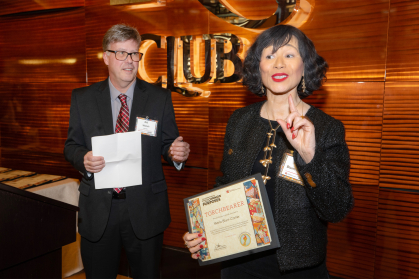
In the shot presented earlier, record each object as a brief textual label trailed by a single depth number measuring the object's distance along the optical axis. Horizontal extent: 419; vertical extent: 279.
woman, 1.19
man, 1.95
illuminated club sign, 3.22
